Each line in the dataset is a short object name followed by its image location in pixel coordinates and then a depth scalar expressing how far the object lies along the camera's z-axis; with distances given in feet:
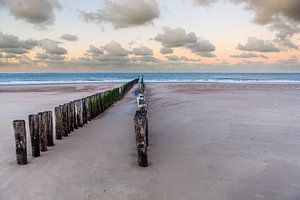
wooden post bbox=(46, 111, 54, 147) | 28.65
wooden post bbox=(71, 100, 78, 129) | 37.17
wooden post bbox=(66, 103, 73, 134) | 35.29
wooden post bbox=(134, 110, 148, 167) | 23.09
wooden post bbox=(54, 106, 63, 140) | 32.24
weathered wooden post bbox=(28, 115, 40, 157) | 25.96
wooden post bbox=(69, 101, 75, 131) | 36.07
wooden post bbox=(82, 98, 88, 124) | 41.83
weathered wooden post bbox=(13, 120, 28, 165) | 23.90
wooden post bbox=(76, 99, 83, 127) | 38.93
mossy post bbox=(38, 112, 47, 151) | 27.04
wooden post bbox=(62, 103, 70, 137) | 33.81
